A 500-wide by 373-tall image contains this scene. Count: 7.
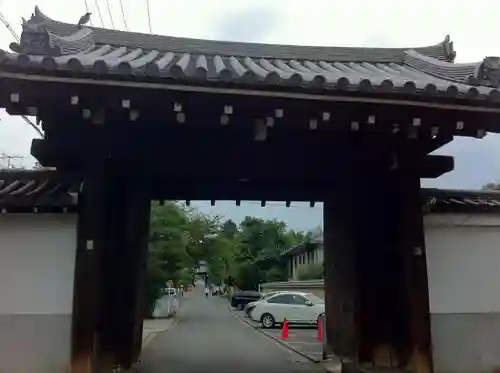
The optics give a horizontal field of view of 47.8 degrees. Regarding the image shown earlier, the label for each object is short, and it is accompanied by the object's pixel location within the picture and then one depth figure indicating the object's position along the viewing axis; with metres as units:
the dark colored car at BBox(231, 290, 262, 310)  38.59
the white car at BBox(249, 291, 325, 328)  24.77
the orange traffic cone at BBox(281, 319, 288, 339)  19.34
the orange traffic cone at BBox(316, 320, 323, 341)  18.18
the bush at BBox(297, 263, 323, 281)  39.24
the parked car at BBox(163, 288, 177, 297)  29.19
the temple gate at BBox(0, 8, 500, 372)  4.99
